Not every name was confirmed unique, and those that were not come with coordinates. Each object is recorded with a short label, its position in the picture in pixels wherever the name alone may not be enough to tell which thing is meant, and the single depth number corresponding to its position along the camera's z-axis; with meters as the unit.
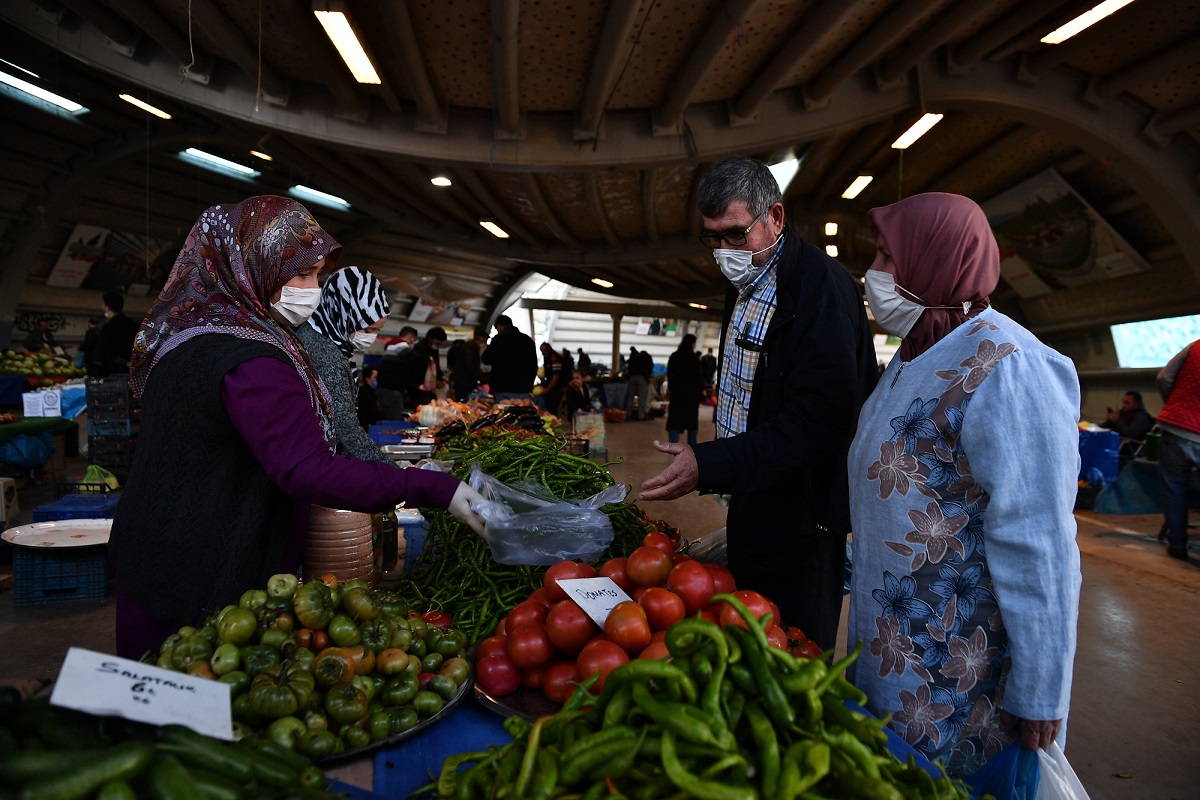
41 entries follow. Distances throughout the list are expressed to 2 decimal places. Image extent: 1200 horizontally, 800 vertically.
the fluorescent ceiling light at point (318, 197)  16.93
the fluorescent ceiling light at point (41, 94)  11.01
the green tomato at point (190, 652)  1.35
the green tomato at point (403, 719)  1.41
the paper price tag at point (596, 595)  1.60
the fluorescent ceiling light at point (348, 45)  5.07
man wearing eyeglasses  2.08
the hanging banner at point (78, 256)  15.30
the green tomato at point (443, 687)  1.54
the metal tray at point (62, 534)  4.50
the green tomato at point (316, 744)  1.26
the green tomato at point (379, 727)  1.36
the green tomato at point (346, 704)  1.35
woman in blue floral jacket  1.47
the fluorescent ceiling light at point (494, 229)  12.64
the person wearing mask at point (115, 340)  8.59
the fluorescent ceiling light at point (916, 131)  7.28
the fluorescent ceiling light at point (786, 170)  8.98
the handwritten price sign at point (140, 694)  0.90
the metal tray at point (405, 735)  1.32
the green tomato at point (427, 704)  1.47
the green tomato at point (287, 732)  1.24
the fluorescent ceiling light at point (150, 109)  9.62
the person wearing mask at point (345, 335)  3.20
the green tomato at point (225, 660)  1.34
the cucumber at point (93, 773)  0.79
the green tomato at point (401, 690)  1.46
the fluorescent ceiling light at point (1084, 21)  5.36
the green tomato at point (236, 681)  1.31
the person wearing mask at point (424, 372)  10.11
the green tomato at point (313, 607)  1.52
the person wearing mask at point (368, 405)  8.45
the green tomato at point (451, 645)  1.68
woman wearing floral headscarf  1.68
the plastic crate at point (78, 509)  4.95
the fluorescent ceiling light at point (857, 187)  9.84
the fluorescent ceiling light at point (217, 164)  14.76
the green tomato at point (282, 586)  1.57
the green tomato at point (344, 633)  1.51
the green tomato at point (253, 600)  1.53
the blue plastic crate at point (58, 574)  4.64
